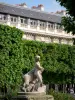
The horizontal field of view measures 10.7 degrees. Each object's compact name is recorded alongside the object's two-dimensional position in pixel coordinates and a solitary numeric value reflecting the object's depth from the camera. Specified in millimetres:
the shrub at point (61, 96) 25956
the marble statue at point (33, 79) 22438
